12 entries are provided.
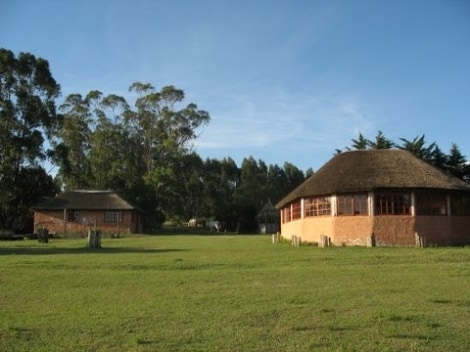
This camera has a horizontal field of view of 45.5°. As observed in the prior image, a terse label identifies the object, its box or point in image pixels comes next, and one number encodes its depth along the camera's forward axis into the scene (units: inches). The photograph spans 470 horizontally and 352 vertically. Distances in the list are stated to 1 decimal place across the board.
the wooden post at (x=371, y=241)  1159.6
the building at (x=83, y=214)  2209.6
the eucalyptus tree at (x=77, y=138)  2859.3
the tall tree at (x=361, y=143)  2469.2
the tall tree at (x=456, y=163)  2004.2
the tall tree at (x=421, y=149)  2033.7
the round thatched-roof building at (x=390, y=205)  1184.8
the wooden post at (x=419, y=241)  1128.8
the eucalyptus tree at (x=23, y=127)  2068.2
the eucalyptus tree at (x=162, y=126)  2908.5
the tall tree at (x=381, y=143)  2349.7
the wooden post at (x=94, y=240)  1161.3
